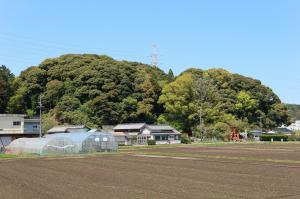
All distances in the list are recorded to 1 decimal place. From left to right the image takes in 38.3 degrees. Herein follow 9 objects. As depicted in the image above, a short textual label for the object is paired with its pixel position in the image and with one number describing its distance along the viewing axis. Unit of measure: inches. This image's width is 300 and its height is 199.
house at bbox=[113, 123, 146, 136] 3248.0
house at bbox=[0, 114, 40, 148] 2536.4
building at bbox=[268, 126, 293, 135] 5105.3
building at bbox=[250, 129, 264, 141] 3750.0
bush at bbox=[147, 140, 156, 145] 3067.4
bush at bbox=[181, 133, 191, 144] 3292.3
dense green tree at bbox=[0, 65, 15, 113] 2945.4
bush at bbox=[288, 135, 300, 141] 3450.5
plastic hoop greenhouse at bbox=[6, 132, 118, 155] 1887.8
